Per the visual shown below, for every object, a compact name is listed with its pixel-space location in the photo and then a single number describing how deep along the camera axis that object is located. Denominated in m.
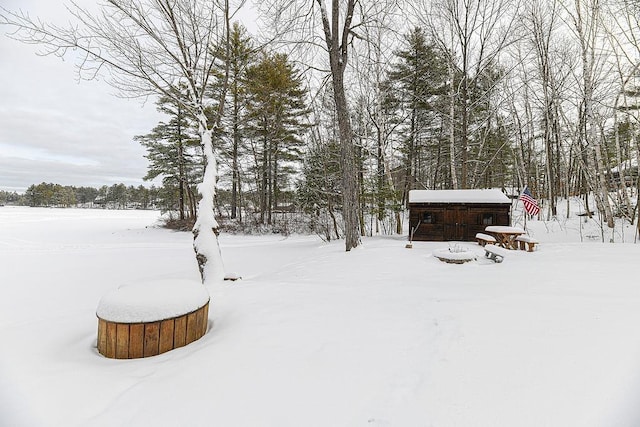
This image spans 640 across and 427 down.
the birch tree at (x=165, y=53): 5.11
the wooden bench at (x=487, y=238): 8.08
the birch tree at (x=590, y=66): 9.59
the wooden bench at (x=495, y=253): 5.81
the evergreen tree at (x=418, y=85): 14.22
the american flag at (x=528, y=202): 8.23
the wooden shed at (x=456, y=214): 9.73
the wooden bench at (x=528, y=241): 6.98
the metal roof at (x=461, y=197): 9.75
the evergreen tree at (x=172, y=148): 18.72
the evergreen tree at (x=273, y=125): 15.77
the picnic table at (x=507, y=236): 7.66
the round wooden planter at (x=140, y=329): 2.44
